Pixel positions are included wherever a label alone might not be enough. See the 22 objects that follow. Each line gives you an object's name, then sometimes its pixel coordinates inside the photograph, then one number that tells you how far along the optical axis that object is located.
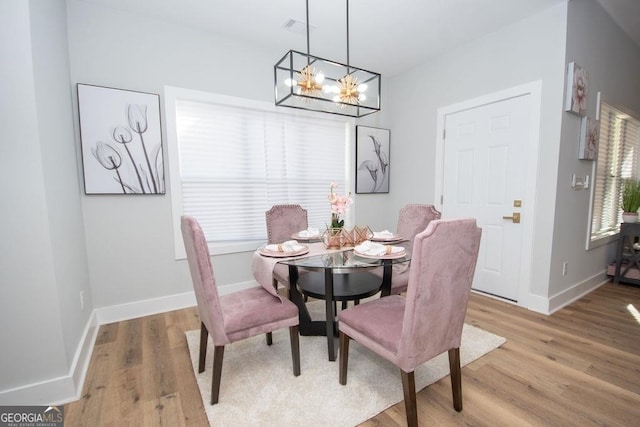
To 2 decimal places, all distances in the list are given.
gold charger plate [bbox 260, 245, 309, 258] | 1.77
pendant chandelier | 1.84
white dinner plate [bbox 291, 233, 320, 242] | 2.34
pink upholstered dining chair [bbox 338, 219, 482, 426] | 1.18
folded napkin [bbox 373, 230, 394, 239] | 2.30
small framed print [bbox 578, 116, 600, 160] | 2.66
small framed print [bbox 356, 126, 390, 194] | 3.83
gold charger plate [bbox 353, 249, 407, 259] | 1.68
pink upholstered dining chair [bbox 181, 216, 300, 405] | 1.44
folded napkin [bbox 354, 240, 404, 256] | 1.75
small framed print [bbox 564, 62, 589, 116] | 2.41
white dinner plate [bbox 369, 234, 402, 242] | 2.27
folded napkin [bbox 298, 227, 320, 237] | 2.38
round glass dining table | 1.64
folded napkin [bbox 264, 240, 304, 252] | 1.85
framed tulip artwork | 2.30
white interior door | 2.75
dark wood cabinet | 3.26
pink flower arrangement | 1.97
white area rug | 1.45
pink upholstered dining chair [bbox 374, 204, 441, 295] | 2.25
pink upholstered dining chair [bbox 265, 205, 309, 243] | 2.73
